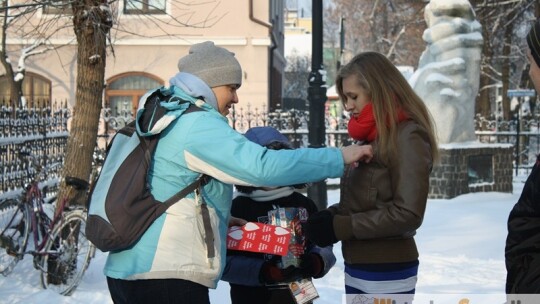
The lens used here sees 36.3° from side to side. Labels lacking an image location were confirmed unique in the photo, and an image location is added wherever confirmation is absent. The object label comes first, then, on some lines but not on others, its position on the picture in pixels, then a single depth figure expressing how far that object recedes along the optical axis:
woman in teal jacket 2.99
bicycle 7.20
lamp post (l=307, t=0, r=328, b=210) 8.67
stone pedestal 14.39
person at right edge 2.62
